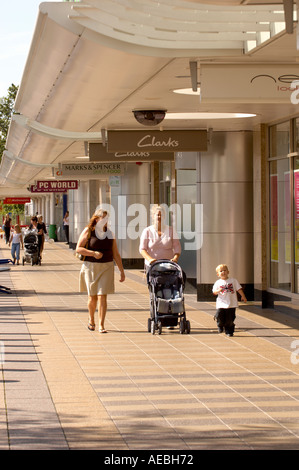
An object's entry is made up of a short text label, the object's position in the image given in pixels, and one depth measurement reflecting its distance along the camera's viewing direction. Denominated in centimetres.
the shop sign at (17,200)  7971
